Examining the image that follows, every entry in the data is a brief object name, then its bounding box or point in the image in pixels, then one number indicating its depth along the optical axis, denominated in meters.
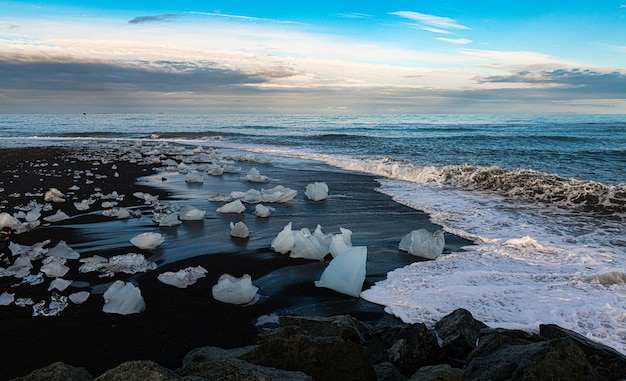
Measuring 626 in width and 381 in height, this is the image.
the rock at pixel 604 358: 2.85
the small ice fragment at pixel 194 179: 11.83
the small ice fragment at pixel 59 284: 4.39
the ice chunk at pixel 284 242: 5.77
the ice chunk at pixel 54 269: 4.73
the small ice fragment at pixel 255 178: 12.21
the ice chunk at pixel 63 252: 5.35
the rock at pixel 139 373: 2.04
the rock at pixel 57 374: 2.24
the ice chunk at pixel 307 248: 5.58
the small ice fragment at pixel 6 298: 4.04
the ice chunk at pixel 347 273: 4.61
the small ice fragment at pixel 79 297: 4.13
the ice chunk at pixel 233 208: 8.09
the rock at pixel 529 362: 2.52
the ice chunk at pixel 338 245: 5.55
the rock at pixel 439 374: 2.51
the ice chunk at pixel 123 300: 3.97
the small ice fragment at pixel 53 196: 8.68
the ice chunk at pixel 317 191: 9.53
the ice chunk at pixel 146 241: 5.82
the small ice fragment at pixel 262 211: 7.98
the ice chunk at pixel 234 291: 4.24
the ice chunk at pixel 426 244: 5.92
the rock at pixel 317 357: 2.71
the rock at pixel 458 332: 3.33
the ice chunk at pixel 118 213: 7.57
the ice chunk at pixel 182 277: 4.64
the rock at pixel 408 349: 3.14
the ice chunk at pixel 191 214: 7.39
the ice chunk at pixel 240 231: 6.60
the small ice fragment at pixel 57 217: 7.23
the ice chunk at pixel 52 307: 3.90
